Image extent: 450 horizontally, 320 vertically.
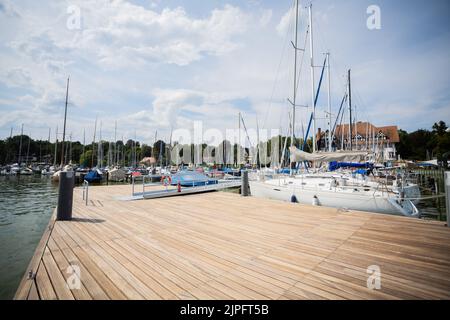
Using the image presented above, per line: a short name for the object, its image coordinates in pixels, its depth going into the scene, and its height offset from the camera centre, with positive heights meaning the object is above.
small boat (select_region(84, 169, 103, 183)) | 30.41 -1.51
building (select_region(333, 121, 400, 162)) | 59.83 +11.74
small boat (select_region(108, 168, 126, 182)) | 35.12 -1.34
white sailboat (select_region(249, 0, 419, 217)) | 9.25 -1.10
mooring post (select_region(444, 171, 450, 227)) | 4.89 -0.46
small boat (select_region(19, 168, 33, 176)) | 51.06 -1.46
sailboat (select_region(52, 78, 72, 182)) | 20.13 +5.99
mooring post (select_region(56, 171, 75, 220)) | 6.07 -0.91
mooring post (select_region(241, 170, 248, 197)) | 11.36 -0.89
